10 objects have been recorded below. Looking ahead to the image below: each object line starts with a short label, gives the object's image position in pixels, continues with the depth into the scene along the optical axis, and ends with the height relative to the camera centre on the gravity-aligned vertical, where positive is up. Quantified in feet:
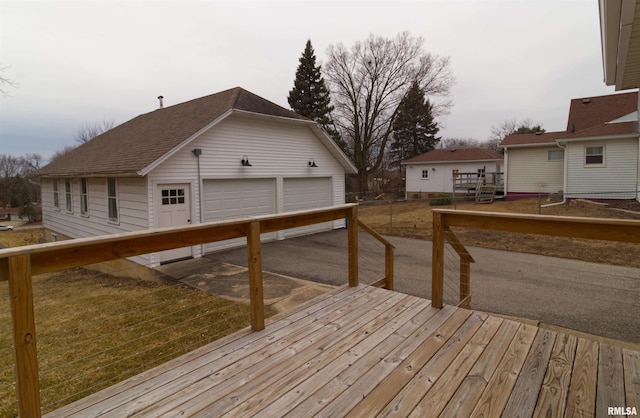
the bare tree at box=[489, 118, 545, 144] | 133.61 +23.15
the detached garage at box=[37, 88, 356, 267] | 27.53 +1.71
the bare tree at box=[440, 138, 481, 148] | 173.06 +21.92
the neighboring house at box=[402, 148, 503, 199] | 82.69 +4.20
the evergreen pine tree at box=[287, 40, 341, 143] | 92.48 +26.69
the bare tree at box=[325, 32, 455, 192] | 82.94 +26.63
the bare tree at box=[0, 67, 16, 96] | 35.32 +12.22
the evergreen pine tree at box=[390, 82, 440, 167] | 109.09 +17.86
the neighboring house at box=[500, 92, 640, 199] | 45.34 +3.89
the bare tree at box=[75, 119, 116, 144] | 111.24 +20.70
